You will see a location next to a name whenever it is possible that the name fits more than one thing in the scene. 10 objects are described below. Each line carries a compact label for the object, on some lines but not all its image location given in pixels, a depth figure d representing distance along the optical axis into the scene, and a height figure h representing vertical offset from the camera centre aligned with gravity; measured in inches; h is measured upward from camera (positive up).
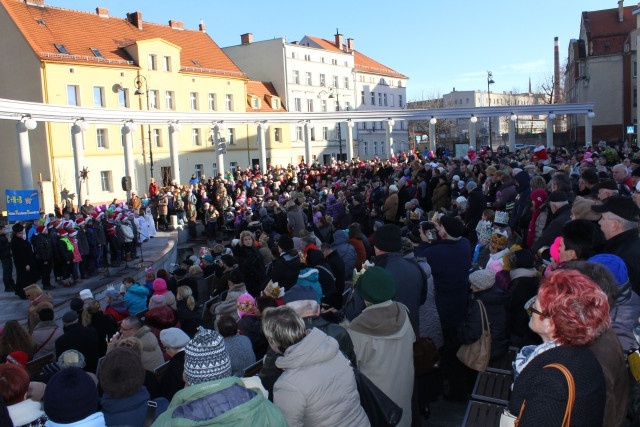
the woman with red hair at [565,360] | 92.6 -38.5
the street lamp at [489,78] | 1943.9 +270.2
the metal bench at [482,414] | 170.6 -87.4
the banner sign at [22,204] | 573.0 -32.7
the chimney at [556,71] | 3147.1 +464.9
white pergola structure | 762.2 +96.8
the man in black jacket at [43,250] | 487.2 -70.8
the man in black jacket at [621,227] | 176.9 -28.1
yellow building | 1354.6 +244.3
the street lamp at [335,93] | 2298.2 +296.2
